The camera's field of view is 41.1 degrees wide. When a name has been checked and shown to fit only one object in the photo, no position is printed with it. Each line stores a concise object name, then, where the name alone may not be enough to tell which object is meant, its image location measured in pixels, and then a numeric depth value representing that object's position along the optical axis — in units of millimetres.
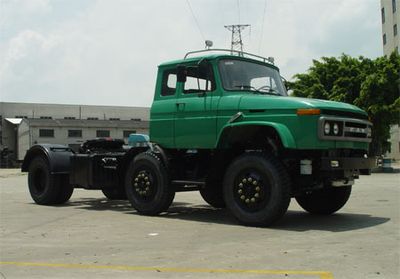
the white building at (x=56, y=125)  63656
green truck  8359
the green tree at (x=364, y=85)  30328
